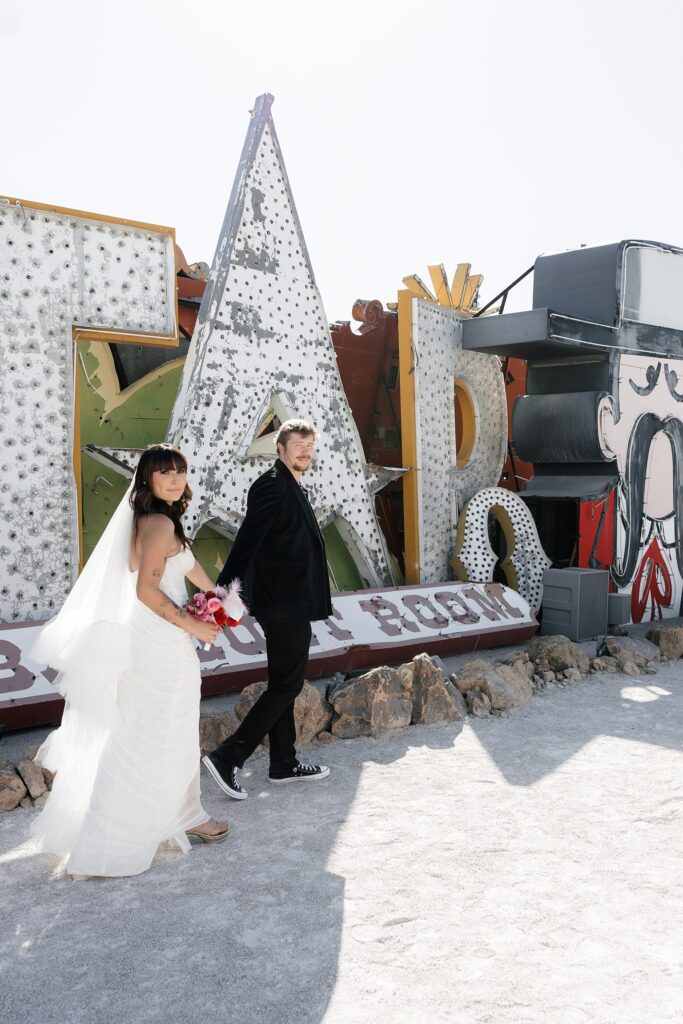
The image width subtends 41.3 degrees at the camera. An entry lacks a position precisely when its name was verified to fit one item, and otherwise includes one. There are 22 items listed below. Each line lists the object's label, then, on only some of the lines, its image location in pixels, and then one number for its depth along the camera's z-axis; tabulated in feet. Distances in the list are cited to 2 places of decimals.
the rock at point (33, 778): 13.73
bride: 11.25
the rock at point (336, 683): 17.94
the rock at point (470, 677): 19.15
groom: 13.80
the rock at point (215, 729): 15.62
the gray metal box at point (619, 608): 27.94
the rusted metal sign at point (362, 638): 16.80
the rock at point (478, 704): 18.65
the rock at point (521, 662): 21.54
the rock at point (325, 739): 16.68
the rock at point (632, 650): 23.86
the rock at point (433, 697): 17.90
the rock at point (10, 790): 13.35
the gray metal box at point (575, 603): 26.71
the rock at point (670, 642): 25.03
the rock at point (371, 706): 17.02
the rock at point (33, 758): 13.97
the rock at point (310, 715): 16.60
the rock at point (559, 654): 22.44
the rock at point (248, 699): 16.40
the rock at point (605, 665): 23.06
